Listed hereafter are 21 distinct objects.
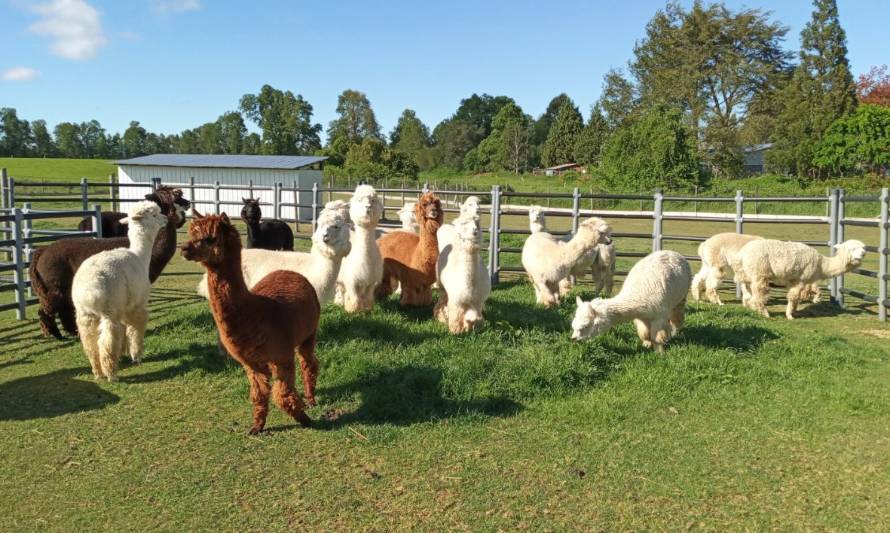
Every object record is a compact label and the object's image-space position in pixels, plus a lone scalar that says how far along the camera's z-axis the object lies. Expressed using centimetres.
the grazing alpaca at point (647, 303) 600
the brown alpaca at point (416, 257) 732
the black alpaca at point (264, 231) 1004
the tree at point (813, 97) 4134
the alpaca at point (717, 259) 964
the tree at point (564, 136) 6588
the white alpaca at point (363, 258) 678
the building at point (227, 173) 2828
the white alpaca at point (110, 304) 566
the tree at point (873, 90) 4947
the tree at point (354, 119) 8012
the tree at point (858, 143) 3784
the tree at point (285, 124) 7269
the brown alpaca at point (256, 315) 407
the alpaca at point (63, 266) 691
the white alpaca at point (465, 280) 641
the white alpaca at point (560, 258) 841
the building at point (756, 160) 5398
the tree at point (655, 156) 3459
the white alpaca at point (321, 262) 597
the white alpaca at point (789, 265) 888
